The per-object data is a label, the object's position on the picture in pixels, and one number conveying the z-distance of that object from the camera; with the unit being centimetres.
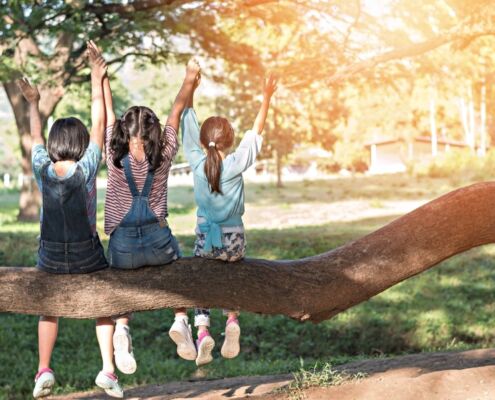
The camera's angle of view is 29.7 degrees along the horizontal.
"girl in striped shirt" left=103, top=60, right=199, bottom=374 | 585
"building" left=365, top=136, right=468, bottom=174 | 6412
